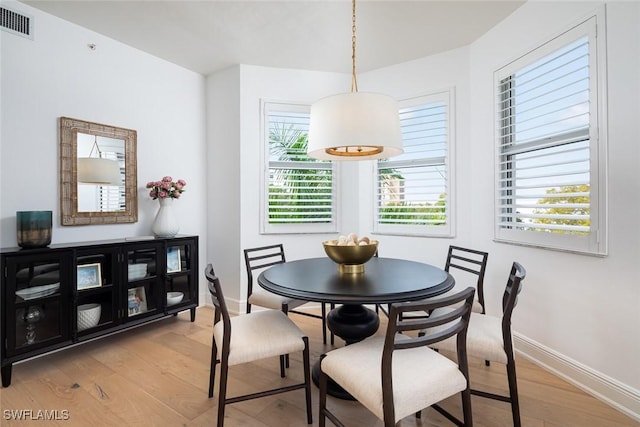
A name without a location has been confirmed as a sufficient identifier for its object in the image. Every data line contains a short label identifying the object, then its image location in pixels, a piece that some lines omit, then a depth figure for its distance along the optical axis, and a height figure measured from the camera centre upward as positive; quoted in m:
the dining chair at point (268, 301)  2.36 -0.69
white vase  3.09 -0.08
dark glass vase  2.20 -0.10
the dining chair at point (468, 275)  2.32 -0.62
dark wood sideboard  2.09 -0.61
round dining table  1.54 -0.40
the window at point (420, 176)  3.21 +0.40
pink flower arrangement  3.07 +0.26
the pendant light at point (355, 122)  1.76 +0.53
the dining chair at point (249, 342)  1.59 -0.70
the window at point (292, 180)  3.57 +0.39
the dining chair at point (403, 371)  1.17 -0.68
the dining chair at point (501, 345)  1.55 -0.71
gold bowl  1.90 -0.26
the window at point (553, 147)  1.97 +0.47
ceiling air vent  2.31 +1.47
